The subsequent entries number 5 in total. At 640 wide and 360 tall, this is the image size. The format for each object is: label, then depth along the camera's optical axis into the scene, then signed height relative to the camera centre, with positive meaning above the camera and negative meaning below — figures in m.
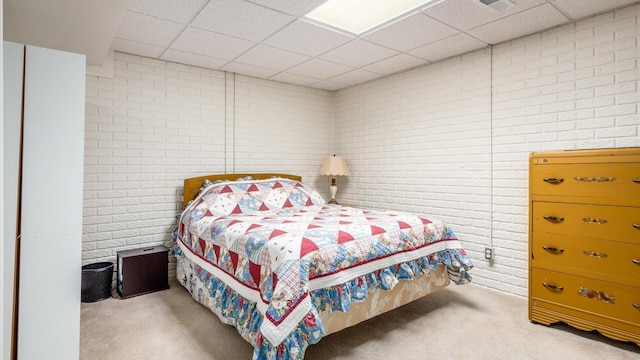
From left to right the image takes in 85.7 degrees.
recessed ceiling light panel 2.55 +1.34
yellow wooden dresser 2.16 -0.36
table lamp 4.44 +0.23
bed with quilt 1.80 -0.52
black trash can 2.92 -0.87
